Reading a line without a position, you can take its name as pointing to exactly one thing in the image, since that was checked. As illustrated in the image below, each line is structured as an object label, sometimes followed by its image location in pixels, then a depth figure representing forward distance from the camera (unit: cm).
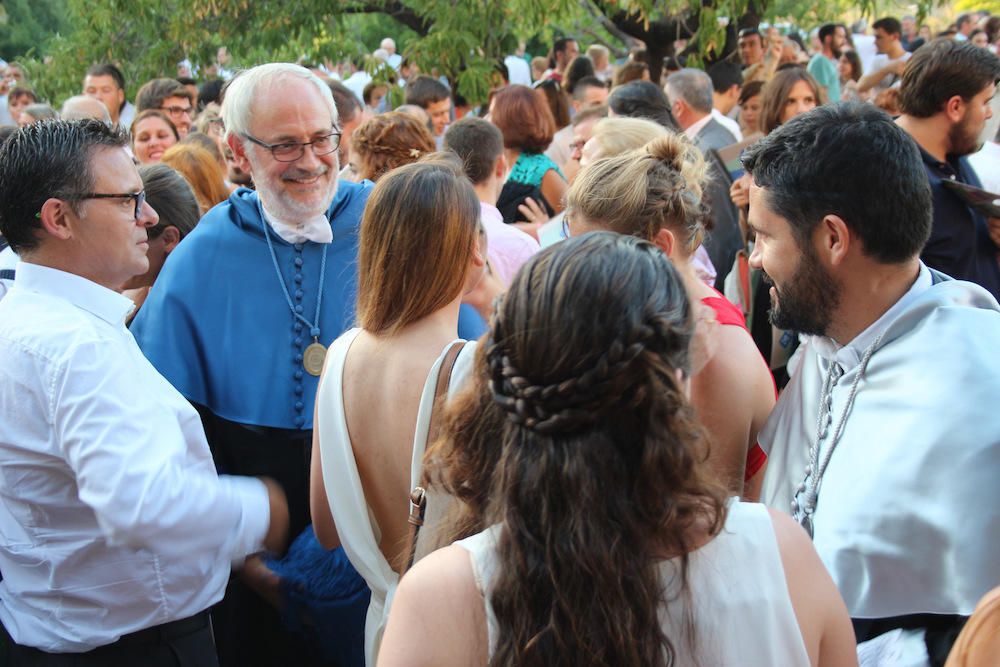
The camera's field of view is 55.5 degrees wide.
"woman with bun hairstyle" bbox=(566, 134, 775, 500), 238
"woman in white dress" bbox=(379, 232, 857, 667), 123
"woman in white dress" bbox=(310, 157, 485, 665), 222
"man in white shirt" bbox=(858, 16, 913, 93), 1142
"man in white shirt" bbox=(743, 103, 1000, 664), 176
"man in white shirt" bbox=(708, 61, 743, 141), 789
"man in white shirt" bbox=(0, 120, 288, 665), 193
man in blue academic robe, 291
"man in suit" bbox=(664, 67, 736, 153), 611
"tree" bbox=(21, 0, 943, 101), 848
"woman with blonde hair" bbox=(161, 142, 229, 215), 436
